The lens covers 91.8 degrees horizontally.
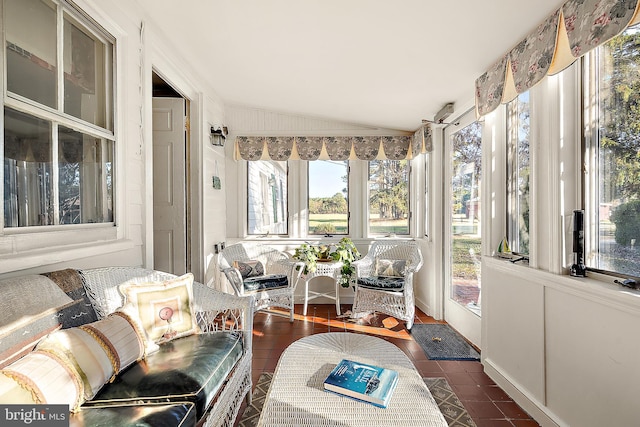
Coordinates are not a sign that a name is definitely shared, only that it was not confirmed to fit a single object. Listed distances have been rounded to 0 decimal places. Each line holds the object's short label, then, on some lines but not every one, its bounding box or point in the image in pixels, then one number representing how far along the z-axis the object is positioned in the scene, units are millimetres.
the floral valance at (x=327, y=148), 4160
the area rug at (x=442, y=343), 2646
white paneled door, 3127
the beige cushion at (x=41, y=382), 925
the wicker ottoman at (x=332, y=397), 1189
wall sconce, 3689
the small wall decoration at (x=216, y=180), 3788
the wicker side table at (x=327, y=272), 3680
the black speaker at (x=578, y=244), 1649
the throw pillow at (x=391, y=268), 3494
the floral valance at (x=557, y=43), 1280
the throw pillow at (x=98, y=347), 1157
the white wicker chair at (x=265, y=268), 3193
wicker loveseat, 1094
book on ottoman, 1301
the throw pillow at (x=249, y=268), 3338
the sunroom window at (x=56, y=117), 1385
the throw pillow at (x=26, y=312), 1071
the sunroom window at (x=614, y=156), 1417
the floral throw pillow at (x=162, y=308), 1669
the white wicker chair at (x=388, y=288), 3230
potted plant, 3658
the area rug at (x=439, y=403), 1833
